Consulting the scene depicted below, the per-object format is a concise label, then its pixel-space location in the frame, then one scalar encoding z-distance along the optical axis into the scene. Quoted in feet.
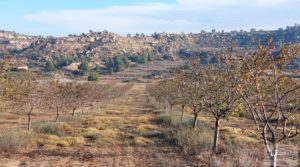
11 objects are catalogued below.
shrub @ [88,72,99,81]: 394.56
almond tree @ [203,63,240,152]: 79.68
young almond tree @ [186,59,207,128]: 94.24
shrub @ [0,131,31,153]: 92.53
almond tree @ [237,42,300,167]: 41.73
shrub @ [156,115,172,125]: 143.11
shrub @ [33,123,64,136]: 115.85
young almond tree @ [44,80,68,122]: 149.59
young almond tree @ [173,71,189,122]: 126.48
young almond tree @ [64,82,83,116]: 163.02
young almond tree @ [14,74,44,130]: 124.47
